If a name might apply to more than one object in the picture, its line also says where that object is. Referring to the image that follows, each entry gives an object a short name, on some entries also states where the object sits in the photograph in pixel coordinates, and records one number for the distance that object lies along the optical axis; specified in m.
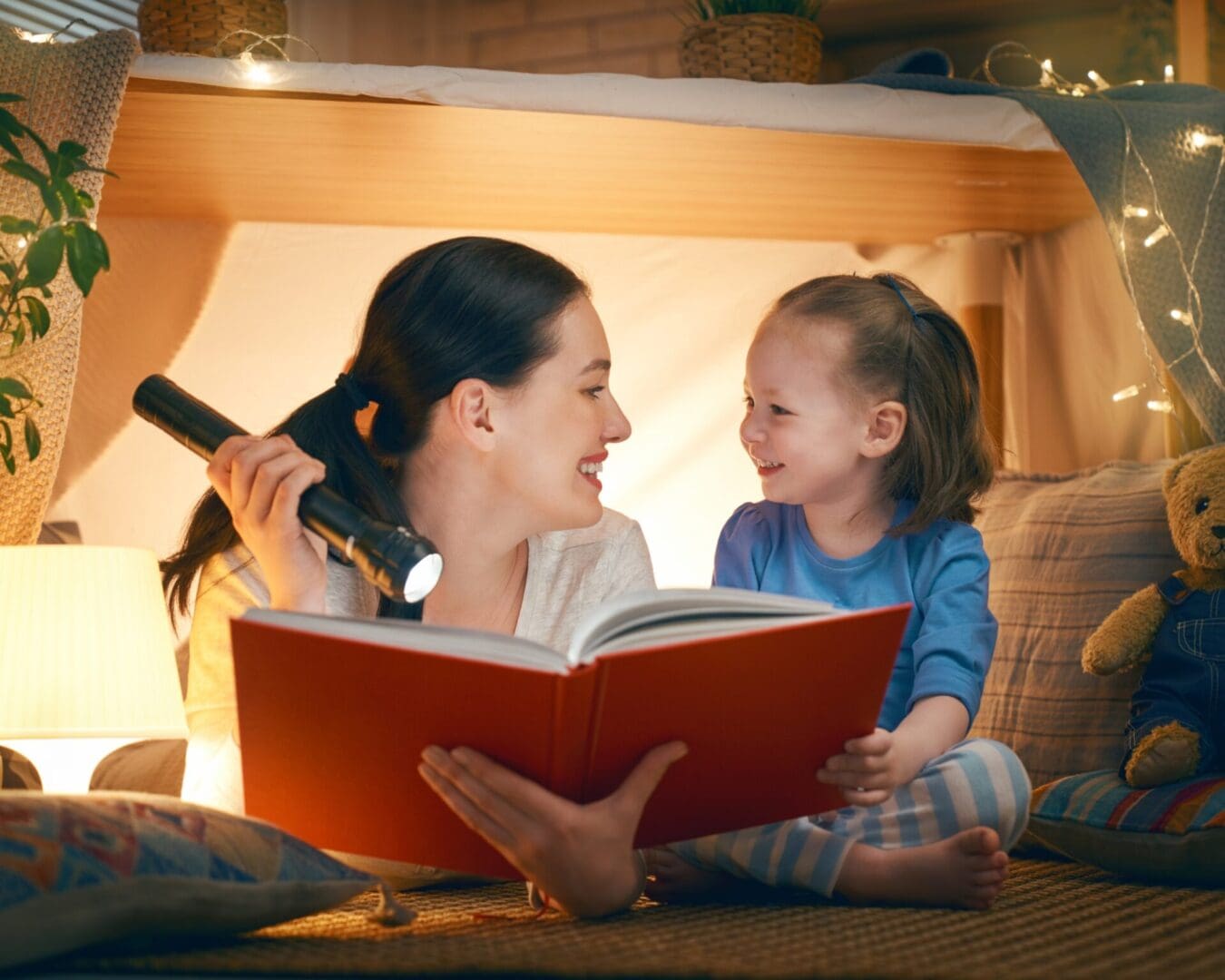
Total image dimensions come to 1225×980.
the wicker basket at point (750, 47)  1.68
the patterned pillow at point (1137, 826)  1.21
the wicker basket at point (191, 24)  1.60
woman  1.27
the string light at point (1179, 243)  1.56
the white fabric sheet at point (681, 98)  1.46
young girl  1.26
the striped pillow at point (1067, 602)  1.48
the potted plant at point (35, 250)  1.18
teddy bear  1.31
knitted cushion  1.36
